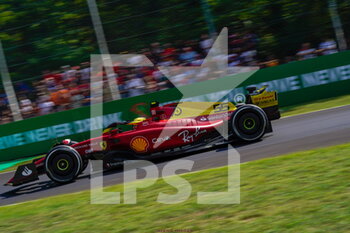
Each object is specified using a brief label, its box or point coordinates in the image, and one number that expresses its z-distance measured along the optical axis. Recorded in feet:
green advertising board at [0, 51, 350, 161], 91.04
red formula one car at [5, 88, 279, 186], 58.13
